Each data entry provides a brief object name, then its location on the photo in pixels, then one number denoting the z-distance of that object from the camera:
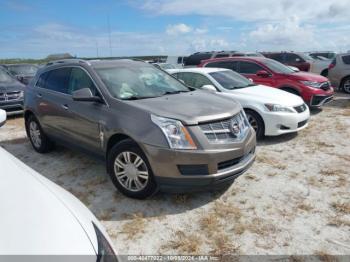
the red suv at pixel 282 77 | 8.28
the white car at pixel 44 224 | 1.39
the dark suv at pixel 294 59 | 15.95
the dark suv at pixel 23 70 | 14.38
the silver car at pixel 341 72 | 11.94
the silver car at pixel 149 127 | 3.30
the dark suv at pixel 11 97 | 9.20
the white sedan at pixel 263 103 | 5.92
